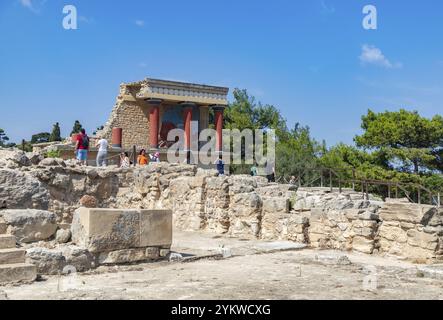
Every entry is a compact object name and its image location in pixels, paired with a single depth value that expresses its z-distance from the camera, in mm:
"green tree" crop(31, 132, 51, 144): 50344
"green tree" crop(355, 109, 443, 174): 26031
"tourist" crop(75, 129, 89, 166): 15719
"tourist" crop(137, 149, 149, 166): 17188
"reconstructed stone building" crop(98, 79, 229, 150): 29750
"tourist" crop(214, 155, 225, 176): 19406
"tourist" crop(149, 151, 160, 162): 21194
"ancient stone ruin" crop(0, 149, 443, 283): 6547
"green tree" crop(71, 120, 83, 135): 47525
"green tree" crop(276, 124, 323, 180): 28203
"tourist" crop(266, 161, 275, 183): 21719
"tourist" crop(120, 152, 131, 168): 16542
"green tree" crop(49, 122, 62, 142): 47125
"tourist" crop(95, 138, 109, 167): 16022
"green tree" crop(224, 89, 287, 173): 36531
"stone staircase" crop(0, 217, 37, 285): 5473
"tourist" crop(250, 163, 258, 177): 20453
